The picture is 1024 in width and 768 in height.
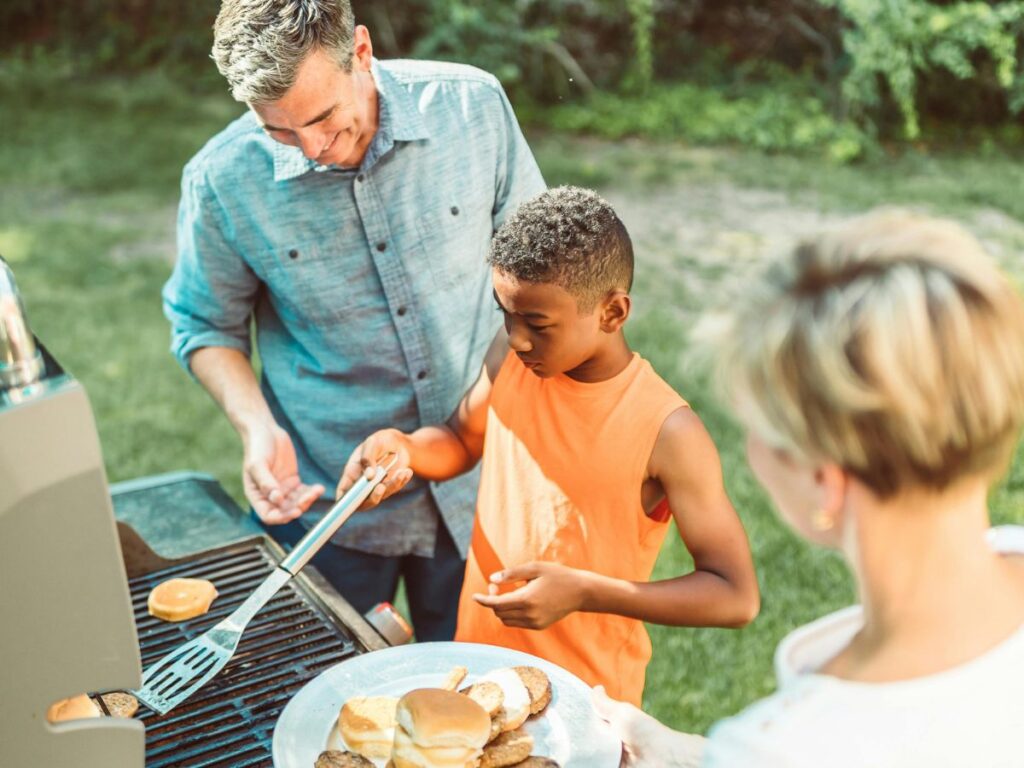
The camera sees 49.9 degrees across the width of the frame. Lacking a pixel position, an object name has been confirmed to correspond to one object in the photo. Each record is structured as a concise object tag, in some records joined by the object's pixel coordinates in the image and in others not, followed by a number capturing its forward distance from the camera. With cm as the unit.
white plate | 145
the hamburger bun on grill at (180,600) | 190
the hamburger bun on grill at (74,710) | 136
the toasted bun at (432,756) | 138
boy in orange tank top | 167
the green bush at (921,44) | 808
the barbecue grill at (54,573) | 105
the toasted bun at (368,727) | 146
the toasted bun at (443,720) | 139
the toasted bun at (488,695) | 149
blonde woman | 95
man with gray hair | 227
